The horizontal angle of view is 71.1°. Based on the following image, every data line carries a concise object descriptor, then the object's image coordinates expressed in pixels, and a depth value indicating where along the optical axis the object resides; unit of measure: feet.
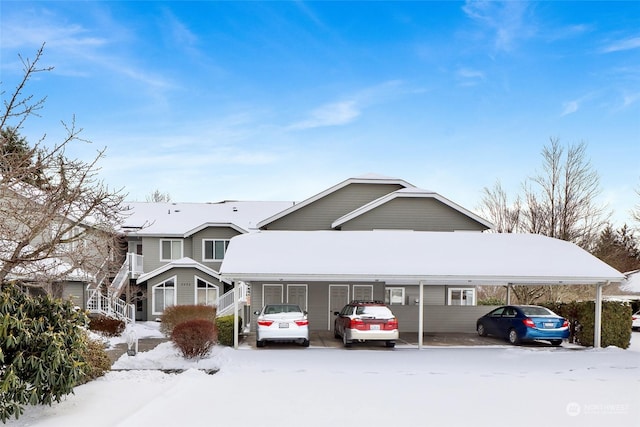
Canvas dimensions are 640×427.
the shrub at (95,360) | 34.82
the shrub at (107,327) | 63.87
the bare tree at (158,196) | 189.16
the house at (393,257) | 52.13
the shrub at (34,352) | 24.48
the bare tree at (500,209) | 111.78
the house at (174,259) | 92.38
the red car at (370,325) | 50.03
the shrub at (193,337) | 43.06
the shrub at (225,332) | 51.96
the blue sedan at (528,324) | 53.16
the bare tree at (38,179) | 24.95
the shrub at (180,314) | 68.54
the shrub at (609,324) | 53.72
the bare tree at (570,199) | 97.91
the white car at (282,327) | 49.60
